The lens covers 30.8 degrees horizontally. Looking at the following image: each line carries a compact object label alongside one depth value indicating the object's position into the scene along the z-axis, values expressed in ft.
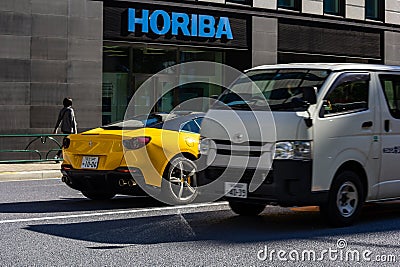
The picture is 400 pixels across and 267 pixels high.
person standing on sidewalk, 64.64
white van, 27.81
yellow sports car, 34.83
